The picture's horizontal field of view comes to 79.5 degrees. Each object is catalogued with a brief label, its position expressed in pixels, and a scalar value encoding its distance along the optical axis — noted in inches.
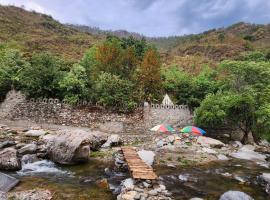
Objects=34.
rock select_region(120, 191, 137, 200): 242.3
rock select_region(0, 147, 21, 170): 345.1
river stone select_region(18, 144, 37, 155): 418.0
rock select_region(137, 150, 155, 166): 407.6
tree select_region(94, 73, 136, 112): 647.9
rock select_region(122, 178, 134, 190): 267.0
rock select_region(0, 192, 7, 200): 246.5
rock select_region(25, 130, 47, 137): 557.7
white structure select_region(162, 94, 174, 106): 683.4
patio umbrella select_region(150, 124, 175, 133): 569.9
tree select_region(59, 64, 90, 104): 659.8
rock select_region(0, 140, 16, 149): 437.8
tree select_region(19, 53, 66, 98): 673.1
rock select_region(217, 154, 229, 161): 472.6
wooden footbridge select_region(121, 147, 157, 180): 287.4
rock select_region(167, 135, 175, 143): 552.6
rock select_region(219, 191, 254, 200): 264.3
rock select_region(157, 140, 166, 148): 532.1
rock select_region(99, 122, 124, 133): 632.9
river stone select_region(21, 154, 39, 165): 381.0
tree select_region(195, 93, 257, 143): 572.0
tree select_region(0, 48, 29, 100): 699.0
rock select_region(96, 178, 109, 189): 300.6
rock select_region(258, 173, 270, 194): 321.5
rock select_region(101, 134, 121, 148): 496.8
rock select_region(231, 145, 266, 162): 491.2
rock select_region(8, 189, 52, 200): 253.8
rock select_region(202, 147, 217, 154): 505.8
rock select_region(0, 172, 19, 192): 276.8
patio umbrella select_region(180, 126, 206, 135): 576.4
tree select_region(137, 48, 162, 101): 699.4
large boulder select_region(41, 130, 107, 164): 389.0
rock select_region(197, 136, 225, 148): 554.2
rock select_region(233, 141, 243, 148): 584.3
